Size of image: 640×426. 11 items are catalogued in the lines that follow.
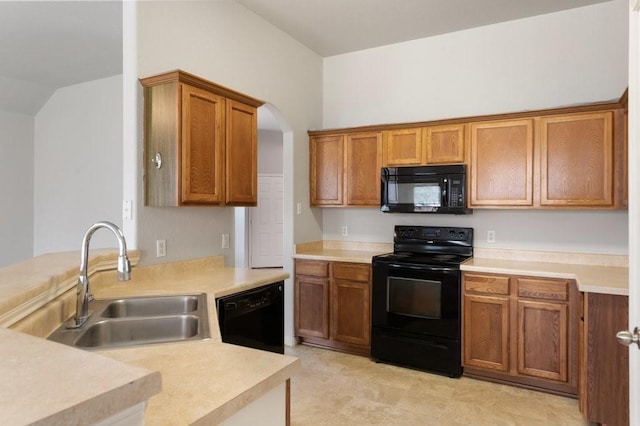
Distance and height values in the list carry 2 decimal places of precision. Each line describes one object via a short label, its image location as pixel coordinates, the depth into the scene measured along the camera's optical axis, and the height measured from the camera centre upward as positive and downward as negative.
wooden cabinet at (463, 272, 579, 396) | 2.95 -0.88
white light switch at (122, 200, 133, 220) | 2.66 +0.02
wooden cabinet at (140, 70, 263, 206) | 2.55 +0.46
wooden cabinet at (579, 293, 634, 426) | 2.38 -0.87
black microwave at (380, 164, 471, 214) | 3.57 +0.21
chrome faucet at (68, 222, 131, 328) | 1.67 -0.29
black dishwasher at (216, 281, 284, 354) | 2.37 -0.65
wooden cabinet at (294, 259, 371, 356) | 3.76 -0.87
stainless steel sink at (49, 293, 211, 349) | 1.65 -0.50
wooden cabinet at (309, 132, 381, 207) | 4.02 +0.43
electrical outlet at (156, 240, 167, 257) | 2.78 -0.24
